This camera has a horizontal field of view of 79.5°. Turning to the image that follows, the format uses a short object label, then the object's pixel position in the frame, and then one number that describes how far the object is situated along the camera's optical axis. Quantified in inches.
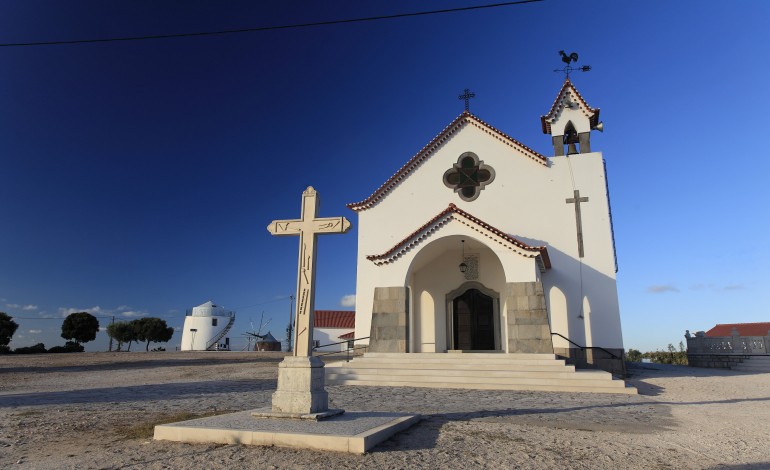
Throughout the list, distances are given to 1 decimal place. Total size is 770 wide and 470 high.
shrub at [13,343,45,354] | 1371.8
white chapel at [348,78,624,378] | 588.4
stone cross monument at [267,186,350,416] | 253.8
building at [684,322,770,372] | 761.5
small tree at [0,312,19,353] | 1489.9
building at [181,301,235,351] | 2219.5
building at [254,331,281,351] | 1908.8
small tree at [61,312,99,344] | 1830.7
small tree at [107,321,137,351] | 2059.5
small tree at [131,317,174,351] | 2078.0
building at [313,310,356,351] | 1546.5
